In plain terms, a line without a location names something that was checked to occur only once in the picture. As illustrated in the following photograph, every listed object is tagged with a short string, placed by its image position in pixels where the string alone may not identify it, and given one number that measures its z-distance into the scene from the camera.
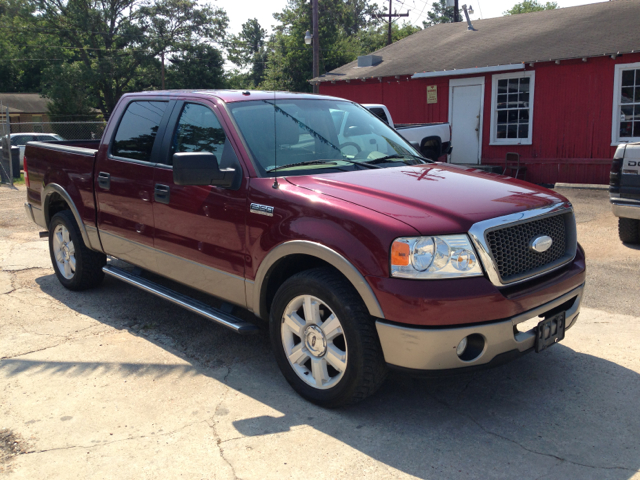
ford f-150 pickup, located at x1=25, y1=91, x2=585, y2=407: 3.15
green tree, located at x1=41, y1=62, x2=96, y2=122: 41.03
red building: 14.13
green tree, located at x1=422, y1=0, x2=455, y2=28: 89.59
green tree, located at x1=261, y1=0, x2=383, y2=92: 41.62
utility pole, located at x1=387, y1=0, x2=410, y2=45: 44.84
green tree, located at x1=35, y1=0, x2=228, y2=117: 44.41
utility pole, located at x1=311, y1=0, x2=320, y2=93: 25.33
